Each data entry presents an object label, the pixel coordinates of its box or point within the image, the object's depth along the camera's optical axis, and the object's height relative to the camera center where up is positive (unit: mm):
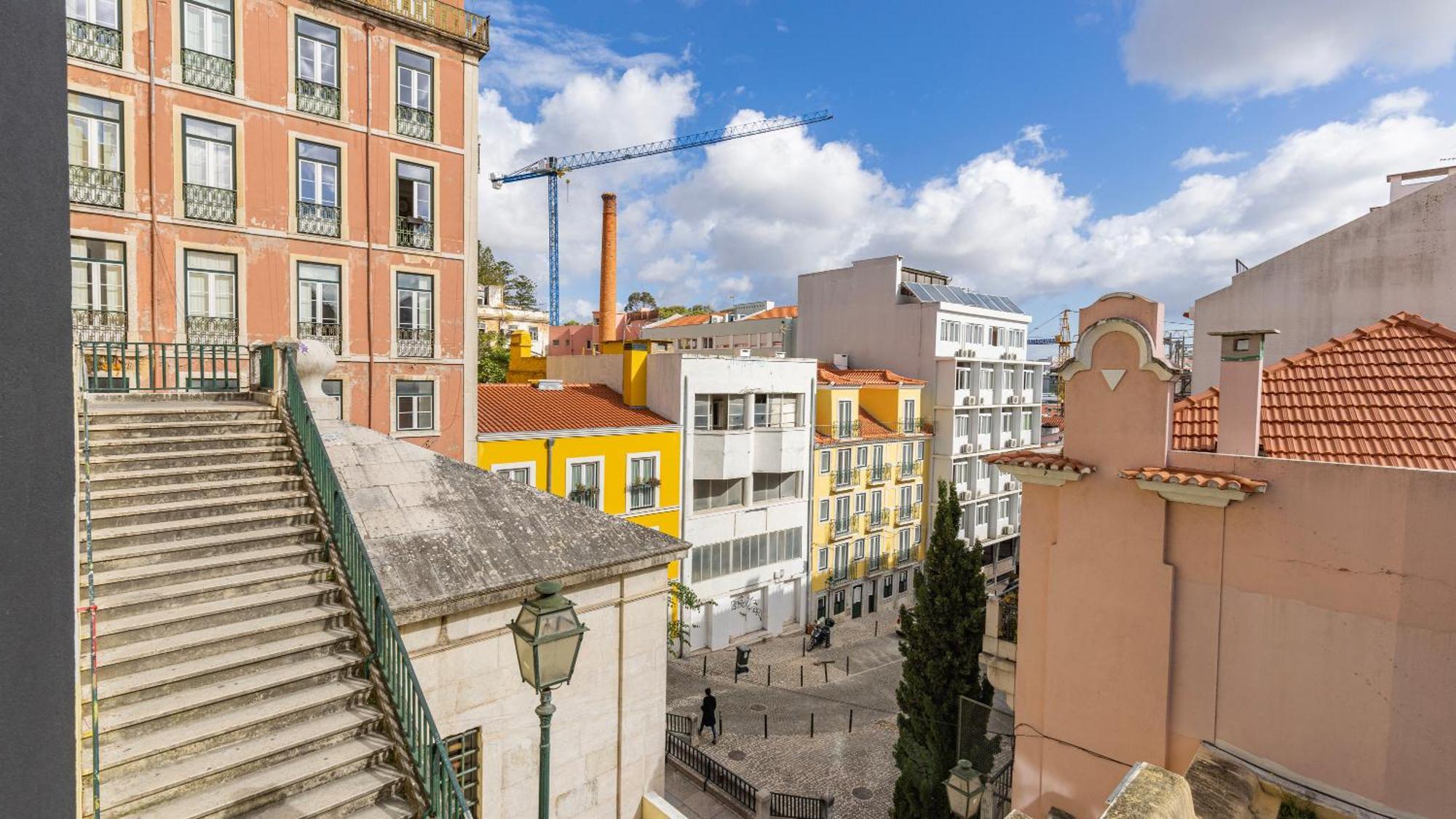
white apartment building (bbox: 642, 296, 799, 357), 48531 +4255
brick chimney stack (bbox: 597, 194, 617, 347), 41906 +7131
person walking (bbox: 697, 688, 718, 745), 20000 -10094
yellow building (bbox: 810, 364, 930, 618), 31734 -5500
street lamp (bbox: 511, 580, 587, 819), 4965 -2032
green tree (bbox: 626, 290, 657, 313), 81688 +10195
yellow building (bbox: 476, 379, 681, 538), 21500 -2369
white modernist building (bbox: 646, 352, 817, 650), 26328 -4428
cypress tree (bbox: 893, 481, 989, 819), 13367 -6050
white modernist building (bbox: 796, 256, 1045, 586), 37250 +1898
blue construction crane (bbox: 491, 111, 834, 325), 84188 +25228
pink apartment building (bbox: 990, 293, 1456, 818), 6965 -2234
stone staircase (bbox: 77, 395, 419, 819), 4926 -2418
